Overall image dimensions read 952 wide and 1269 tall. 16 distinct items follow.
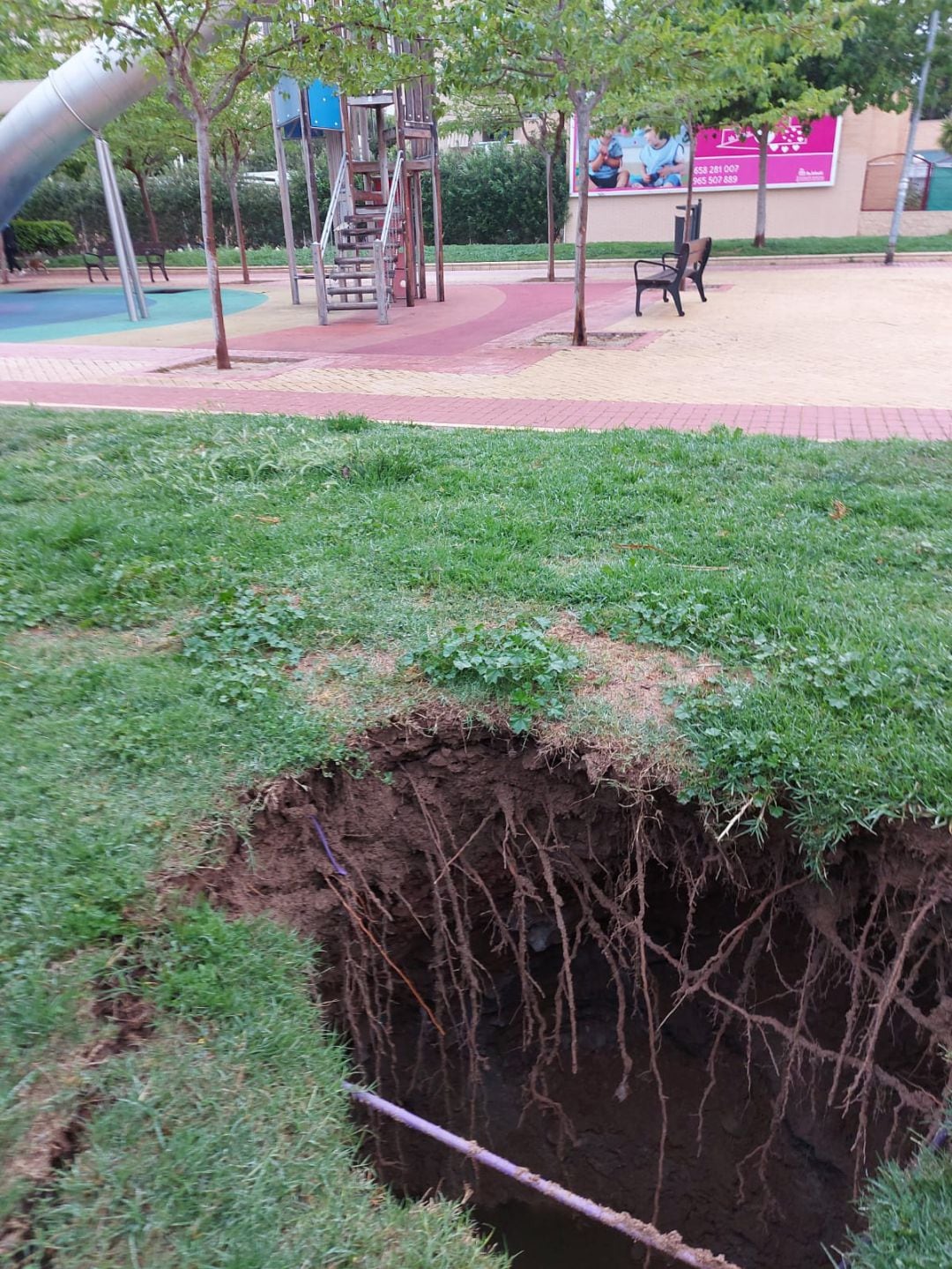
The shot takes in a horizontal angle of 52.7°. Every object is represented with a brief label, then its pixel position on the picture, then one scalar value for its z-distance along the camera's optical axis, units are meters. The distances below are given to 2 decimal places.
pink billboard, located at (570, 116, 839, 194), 25.86
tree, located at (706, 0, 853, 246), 10.37
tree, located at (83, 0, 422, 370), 9.11
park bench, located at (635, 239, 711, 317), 13.87
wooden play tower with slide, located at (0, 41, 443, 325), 14.76
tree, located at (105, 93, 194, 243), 20.22
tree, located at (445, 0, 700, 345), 9.50
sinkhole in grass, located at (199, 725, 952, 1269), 3.02
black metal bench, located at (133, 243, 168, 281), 24.11
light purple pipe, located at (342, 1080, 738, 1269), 2.40
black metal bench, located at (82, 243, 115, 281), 24.72
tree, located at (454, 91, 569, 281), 20.75
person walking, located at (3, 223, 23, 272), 27.50
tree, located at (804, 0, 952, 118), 18.95
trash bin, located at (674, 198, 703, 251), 17.19
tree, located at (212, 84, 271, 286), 19.95
